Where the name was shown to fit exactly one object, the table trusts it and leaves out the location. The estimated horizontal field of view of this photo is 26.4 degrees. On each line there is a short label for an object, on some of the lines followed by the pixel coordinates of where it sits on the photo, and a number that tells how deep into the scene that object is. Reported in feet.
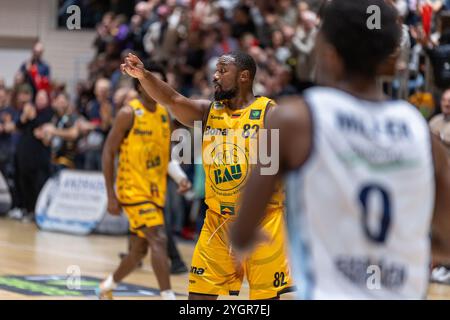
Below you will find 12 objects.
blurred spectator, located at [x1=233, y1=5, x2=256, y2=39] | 54.08
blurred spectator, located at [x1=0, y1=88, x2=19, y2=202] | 57.41
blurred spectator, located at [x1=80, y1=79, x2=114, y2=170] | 49.97
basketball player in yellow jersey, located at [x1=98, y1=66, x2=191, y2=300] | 28.55
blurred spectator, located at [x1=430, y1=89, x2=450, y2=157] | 35.42
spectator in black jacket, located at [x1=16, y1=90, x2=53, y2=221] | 53.88
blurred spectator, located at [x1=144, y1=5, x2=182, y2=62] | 55.67
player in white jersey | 10.16
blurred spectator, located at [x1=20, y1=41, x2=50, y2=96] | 60.18
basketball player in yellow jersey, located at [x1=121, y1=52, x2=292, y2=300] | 20.01
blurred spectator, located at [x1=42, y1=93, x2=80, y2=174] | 52.03
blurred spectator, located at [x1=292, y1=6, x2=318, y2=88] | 47.19
